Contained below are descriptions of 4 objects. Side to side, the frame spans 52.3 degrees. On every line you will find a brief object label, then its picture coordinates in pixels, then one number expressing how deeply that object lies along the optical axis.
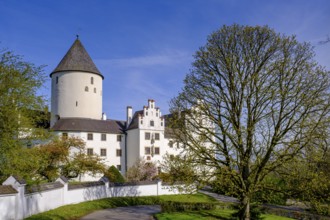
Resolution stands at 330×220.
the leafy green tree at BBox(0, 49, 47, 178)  17.92
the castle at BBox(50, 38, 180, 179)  50.81
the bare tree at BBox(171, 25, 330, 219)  17.89
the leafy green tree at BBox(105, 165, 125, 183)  36.84
